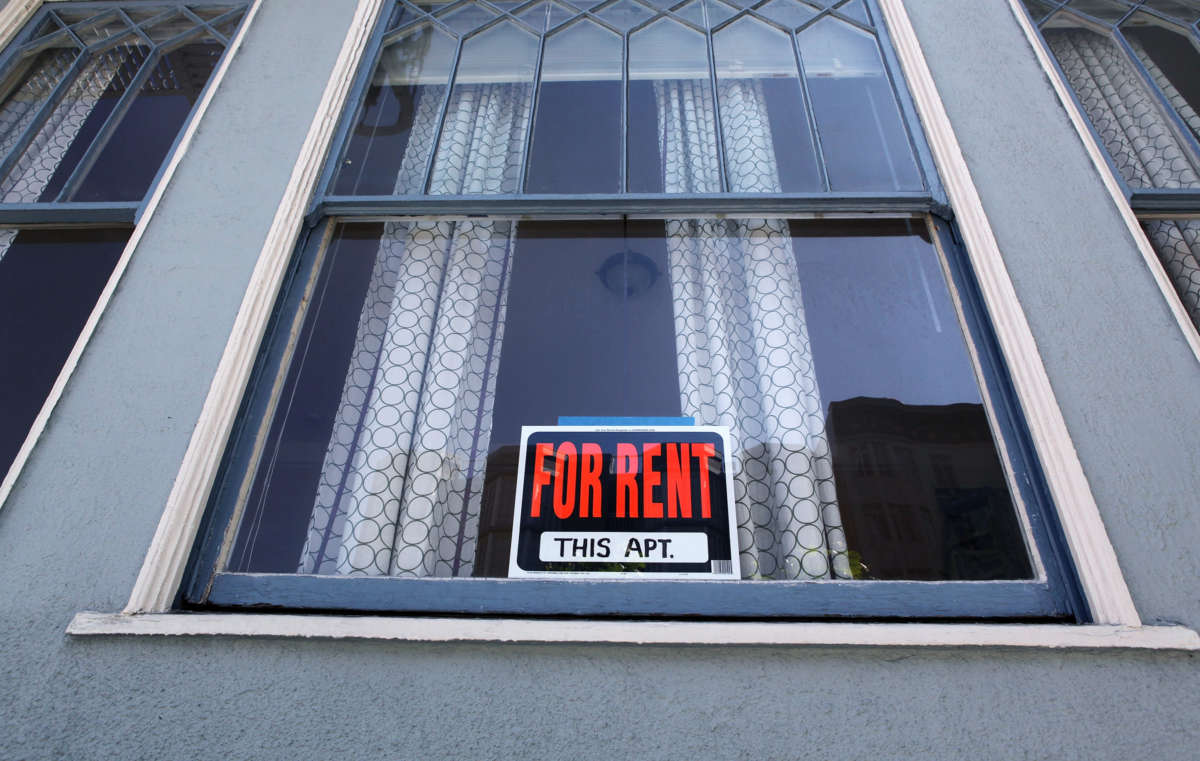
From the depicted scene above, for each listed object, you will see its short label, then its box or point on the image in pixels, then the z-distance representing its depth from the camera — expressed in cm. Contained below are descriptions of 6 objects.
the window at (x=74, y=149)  237
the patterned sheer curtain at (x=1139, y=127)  236
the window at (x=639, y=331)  174
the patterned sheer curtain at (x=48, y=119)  267
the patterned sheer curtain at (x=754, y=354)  183
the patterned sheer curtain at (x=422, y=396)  185
